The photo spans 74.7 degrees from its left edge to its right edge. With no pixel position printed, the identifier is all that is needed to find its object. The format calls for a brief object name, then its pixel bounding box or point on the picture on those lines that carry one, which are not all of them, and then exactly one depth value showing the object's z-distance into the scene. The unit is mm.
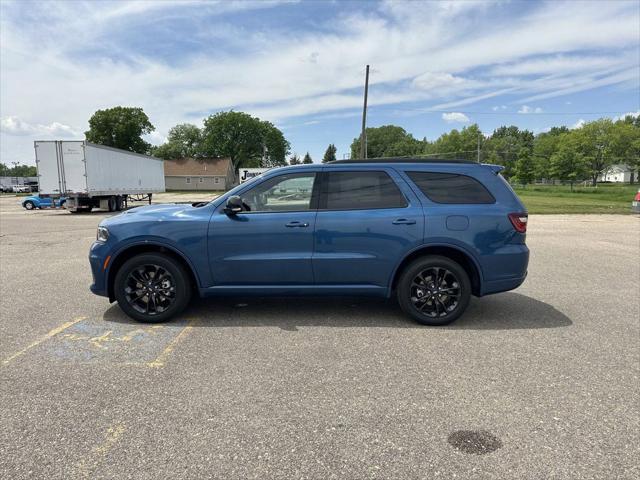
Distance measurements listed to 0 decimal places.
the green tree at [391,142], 140750
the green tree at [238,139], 77062
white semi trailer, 19469
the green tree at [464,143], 100312
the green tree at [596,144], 59125
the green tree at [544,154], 67375
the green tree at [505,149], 99125
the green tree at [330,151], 138650
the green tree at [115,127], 64188
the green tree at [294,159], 105306
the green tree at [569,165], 56281
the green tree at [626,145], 61125
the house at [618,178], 108662
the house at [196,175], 70556
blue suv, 4598
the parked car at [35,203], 25842
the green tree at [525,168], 68062
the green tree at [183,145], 85375
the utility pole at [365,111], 30062
